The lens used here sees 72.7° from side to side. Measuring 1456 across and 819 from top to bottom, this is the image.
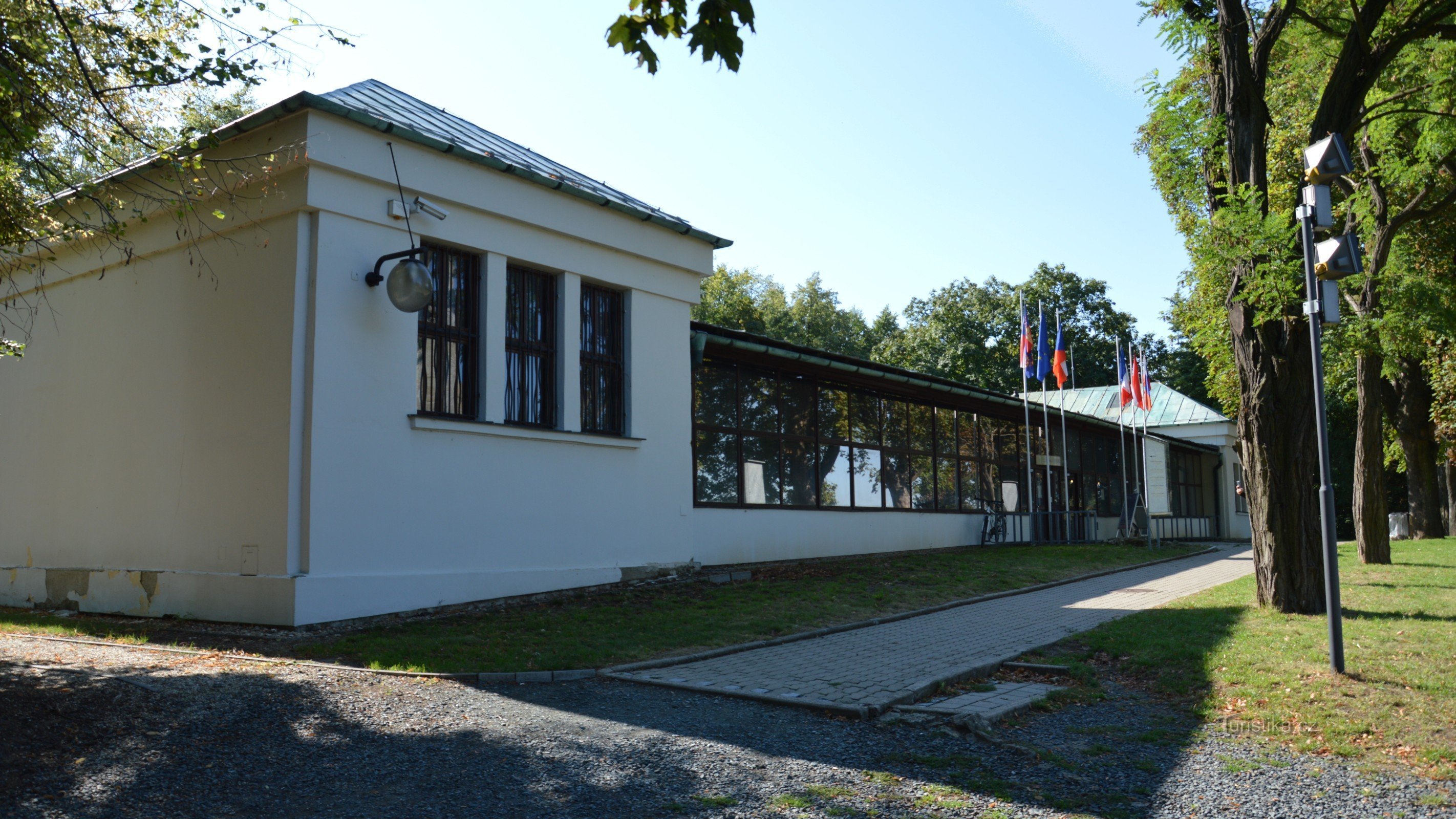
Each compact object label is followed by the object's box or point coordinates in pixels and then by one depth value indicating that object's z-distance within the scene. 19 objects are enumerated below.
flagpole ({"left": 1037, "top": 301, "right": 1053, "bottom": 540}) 22.89
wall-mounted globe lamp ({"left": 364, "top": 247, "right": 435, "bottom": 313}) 9.65
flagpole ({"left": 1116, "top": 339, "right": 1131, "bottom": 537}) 27.15
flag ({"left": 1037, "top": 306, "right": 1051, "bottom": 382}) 23.31
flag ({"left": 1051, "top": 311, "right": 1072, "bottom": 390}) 23.52
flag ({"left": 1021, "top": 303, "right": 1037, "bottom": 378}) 23.19
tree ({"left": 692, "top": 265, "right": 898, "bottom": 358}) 56.25
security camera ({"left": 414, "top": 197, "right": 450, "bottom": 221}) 10.50
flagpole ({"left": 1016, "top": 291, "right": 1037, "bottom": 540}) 23.14
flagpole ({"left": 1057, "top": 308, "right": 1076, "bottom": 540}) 25.10
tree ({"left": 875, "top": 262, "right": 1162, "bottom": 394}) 49.28
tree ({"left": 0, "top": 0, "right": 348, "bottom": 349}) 7.80
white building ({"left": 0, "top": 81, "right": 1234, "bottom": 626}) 9.64
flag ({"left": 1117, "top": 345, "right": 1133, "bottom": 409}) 26.73
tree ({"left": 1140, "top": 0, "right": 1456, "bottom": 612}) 9.52
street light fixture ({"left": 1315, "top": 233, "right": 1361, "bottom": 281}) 6.96
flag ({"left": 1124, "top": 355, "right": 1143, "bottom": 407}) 26.67
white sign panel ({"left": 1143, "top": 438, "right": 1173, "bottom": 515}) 30.94
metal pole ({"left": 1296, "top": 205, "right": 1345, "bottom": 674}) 6.90
